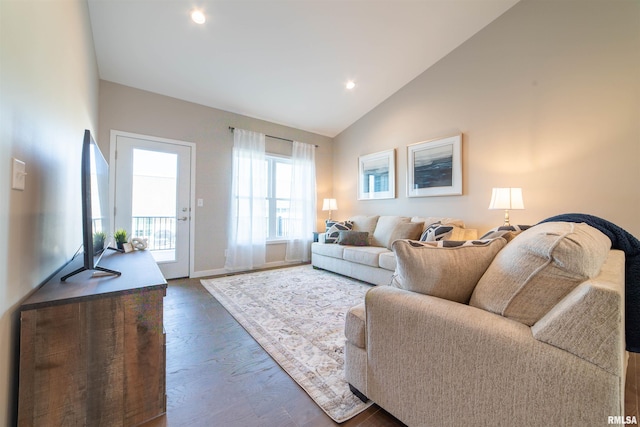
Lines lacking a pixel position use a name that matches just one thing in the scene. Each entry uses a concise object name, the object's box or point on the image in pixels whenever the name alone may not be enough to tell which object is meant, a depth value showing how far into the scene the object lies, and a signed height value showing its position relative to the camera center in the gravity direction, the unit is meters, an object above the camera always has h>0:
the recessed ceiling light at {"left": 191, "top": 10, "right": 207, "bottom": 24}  2.48 +1.99
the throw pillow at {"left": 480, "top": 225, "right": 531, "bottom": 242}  1.33 -0.10
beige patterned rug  1.45 -0.94
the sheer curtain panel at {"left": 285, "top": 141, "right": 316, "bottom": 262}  4.79 +0.26
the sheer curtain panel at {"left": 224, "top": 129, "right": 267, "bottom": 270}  4.08 +0.22
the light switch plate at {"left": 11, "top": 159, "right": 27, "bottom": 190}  0.91 +0.16
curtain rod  4.10 +1.43
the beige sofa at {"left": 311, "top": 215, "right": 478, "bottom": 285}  3.19 -0.46
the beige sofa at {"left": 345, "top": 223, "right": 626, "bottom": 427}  0.69 -0.40
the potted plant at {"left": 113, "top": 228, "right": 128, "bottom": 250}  2.39 -0.21
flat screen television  1.14 +0.06
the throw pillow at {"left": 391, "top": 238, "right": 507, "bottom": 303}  1.10 -0.22
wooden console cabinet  0.96 -0.58
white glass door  3.31 +0.29
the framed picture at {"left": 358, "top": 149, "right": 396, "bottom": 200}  4.25 +0.73
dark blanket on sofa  1.15 -0.27
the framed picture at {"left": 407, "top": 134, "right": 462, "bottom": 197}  3.44 +0.72
